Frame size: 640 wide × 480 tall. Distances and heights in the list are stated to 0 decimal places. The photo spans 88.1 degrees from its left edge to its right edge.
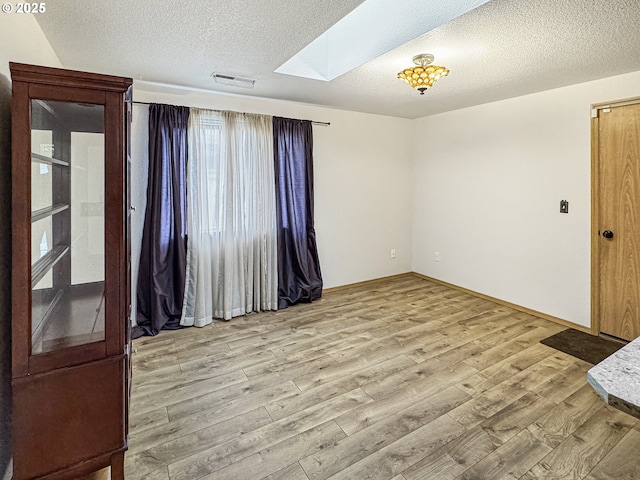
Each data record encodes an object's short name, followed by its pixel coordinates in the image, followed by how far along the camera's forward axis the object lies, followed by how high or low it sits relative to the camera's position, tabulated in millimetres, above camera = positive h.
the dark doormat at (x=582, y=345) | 2719 -965
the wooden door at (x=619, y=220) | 2859 +133
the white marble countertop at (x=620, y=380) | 725 -346
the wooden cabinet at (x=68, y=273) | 1276 -155
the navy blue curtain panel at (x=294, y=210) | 3723 +308
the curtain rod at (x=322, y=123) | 3999 +1383
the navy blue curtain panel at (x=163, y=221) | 3080 +148
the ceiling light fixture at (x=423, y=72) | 2494 +1258
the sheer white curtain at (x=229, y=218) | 3301 +198
